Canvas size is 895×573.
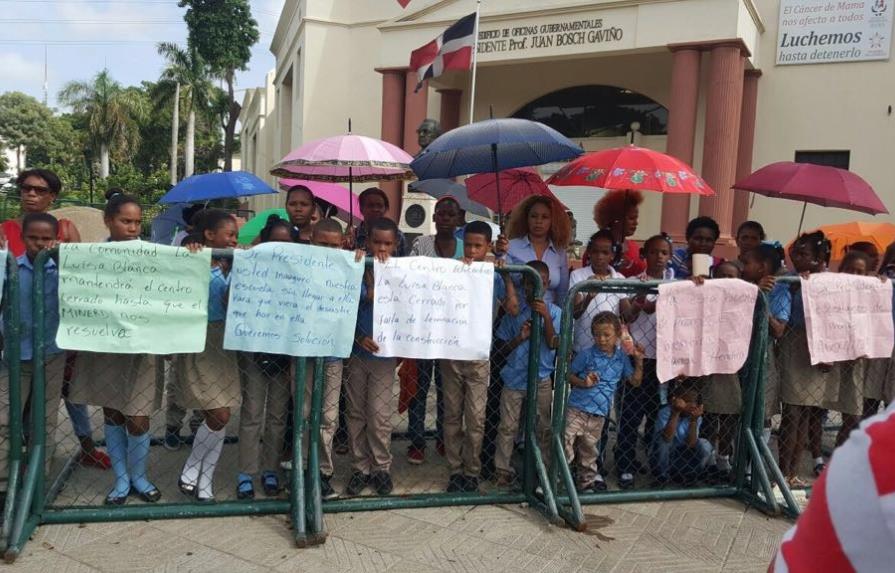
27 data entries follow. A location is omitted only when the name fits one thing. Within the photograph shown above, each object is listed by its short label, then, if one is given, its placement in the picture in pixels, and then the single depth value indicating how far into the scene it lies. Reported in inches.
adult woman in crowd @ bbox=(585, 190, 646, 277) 212.0
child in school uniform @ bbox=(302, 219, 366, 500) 163.9
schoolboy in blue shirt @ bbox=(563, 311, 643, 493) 172.7
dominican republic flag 266.4
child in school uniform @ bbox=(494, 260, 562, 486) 173.3
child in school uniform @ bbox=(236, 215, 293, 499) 165.2
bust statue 448.1
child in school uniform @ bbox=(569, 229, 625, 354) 178.1
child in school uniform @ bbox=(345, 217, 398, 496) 166.2
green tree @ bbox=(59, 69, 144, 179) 1993.1
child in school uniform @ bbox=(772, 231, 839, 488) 183.3
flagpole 257.4
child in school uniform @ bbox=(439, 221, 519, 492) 167.5
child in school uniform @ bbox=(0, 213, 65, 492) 149.5
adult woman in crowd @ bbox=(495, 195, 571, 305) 191.9
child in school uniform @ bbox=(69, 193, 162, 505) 153.7
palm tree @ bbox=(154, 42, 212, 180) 1727.4
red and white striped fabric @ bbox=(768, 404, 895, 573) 36.4
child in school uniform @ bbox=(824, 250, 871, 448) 186.5
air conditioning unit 462.9
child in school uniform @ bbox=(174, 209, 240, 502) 156.5
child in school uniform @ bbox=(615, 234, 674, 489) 185.5
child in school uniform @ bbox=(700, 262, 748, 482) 181.3
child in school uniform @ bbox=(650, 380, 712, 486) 181.8
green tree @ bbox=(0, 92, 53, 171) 2815.0
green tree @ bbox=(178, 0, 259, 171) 1561.3
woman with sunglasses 166.6
